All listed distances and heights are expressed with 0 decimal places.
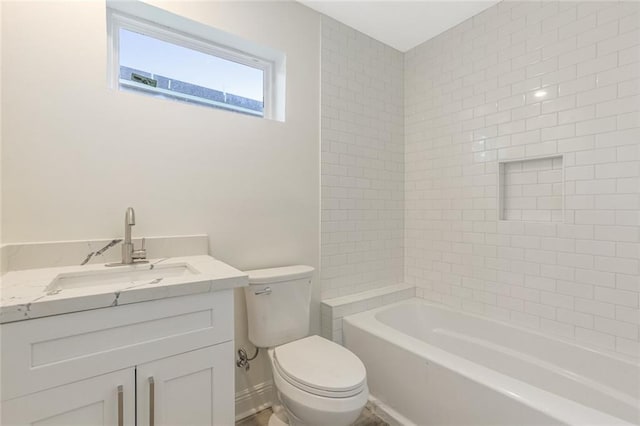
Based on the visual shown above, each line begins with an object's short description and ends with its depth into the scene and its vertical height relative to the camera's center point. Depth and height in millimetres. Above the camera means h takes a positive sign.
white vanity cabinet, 801 -462
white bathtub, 1231 -835
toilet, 1270 -717
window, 1569 +877
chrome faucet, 1334 -138
